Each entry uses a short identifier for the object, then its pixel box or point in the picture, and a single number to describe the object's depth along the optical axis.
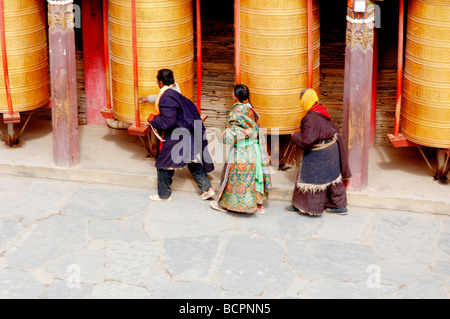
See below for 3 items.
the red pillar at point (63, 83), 8.61
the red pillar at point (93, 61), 9.89
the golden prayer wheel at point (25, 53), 9.01
